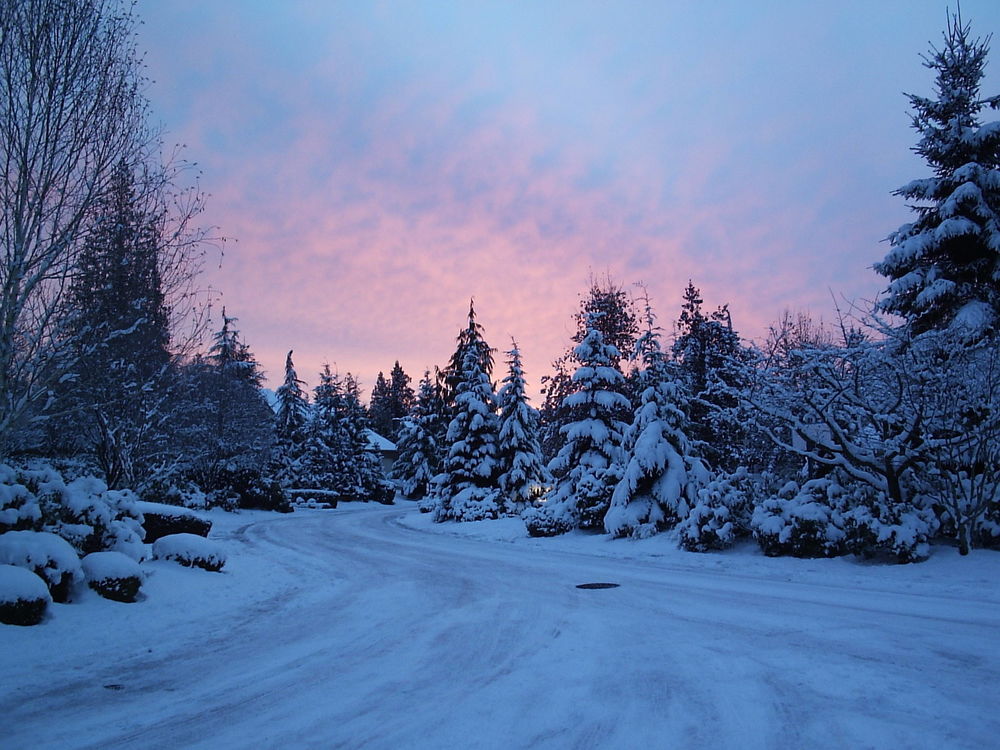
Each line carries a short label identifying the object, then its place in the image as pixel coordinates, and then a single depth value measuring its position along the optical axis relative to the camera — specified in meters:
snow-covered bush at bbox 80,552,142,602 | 8.31
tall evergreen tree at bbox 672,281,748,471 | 28.91
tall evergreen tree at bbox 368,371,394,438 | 94.44
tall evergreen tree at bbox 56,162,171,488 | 9.10
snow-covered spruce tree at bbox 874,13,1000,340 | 16.33
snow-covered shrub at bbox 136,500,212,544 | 13.40
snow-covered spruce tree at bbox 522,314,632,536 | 21.53
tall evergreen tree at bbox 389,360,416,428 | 93.31
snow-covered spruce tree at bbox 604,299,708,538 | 17.70
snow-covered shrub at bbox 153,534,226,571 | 11.16
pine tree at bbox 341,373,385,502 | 56.00
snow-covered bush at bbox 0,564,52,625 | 6.80
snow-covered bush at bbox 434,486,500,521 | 28.45
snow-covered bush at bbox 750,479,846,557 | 12.17
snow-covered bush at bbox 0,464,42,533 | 8.16
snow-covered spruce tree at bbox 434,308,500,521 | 30.55
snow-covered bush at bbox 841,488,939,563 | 10.95
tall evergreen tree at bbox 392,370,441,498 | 56.41
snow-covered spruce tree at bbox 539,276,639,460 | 35.50
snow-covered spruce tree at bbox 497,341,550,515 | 30.86
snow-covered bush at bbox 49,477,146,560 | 9.16
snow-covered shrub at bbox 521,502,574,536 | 20.84
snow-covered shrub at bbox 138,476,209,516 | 20.99
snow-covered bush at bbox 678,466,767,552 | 14.22
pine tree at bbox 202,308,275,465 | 35.12
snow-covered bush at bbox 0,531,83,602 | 7.62
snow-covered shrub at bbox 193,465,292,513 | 35.28
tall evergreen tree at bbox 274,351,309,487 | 53.38
